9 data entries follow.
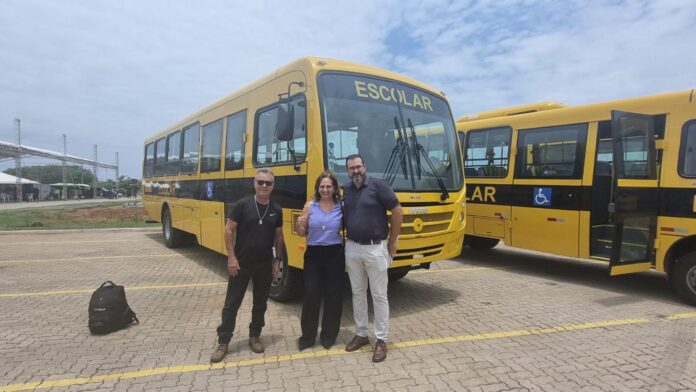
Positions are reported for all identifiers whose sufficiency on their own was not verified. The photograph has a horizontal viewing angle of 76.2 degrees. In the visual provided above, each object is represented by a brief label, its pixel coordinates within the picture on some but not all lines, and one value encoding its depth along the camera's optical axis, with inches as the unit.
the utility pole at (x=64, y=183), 2245.3
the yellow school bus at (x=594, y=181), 241.0
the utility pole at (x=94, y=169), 3064.7
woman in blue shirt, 166.6
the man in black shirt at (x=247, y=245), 162.9
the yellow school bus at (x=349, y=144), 200.8
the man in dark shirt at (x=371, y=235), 162.1
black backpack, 186.7
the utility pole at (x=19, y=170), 1861.8
